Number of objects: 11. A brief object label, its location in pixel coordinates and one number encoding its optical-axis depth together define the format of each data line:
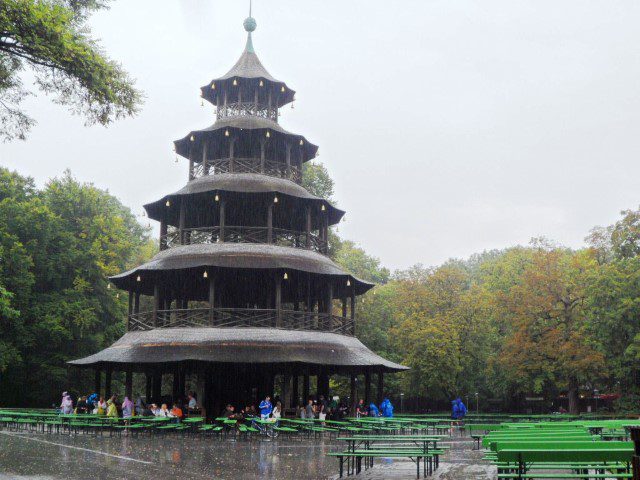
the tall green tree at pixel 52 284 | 44.62
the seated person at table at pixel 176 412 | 29.39
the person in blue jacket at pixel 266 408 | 28.43
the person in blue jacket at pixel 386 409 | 33.81
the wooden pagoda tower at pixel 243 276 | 30.66
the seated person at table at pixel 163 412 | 29.42
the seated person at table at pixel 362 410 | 32.47
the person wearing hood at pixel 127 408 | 30.83
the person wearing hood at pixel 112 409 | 30.53
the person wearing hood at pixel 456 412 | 36.28
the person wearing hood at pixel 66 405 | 34.56
